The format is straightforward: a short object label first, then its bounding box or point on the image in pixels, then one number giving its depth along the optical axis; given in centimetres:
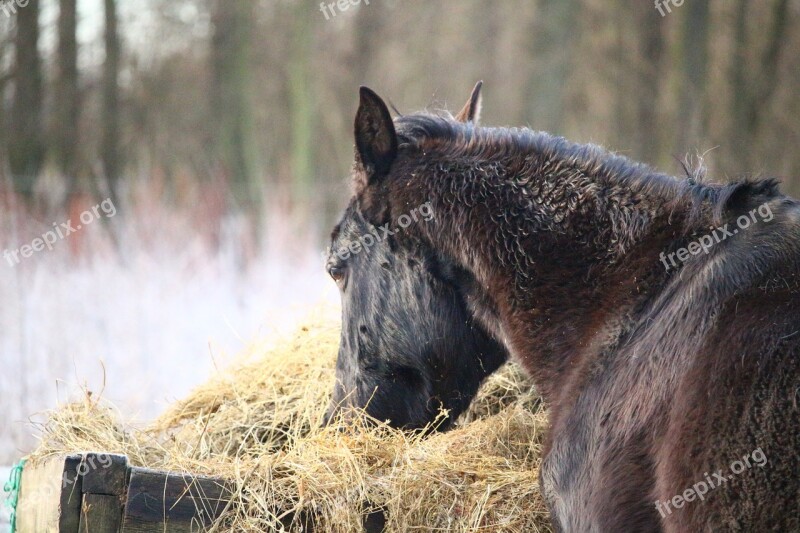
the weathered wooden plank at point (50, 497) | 231
